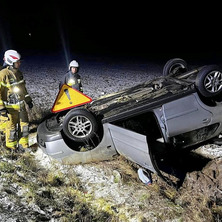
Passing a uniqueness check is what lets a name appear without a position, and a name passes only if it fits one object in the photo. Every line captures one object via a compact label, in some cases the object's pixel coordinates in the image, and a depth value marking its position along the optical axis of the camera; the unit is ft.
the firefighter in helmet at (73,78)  19.44
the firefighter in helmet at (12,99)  14.88
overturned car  12.82
